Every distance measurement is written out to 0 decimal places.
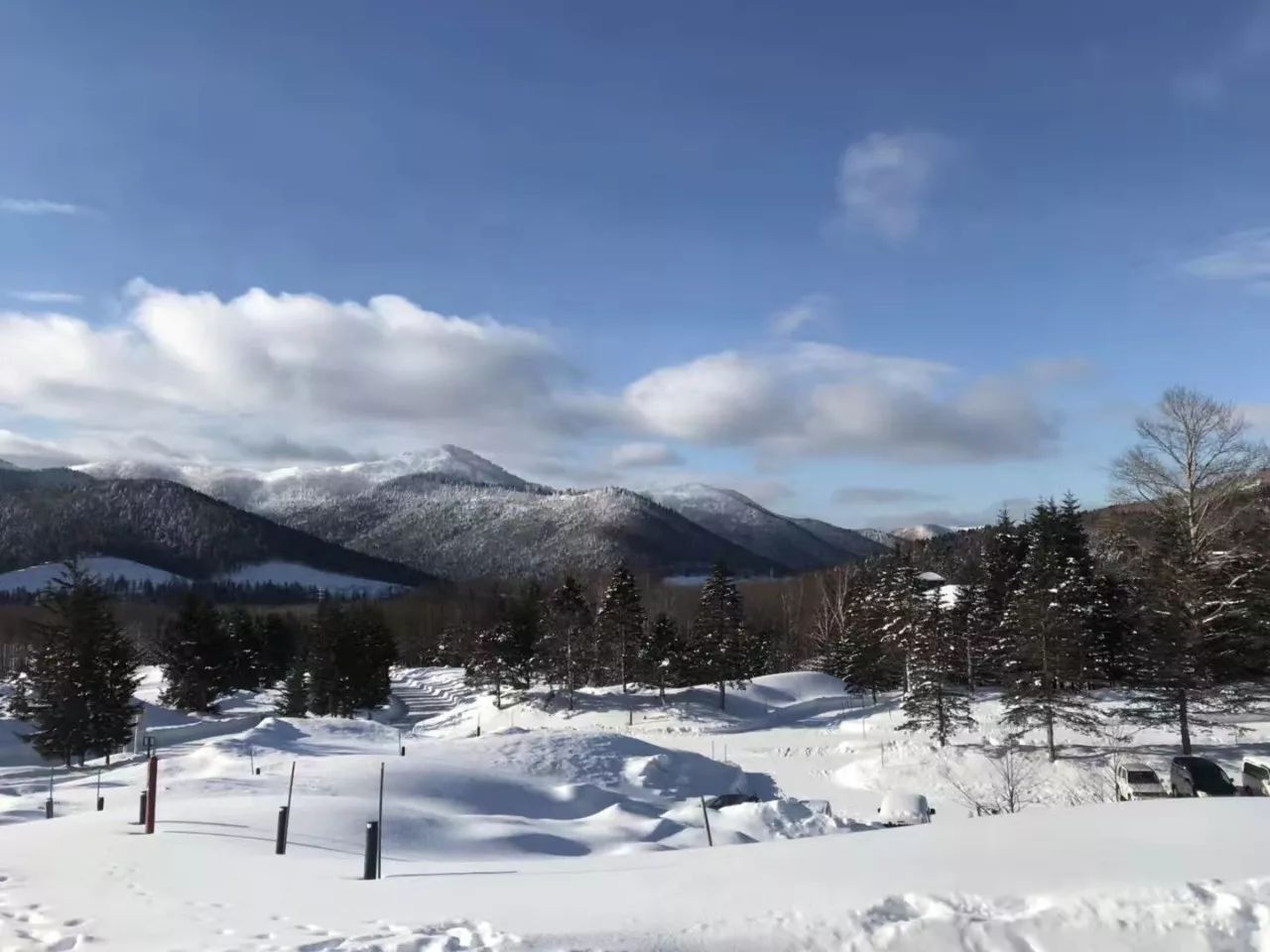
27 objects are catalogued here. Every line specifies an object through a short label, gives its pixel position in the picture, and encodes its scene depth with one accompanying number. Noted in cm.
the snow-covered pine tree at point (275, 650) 8444
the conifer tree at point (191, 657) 5872
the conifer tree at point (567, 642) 6356
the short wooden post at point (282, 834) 1234
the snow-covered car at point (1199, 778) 2573
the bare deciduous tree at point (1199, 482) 3647
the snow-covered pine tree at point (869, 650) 5666
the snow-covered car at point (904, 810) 2456
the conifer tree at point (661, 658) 5828
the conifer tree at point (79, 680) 3753
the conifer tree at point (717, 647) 5772
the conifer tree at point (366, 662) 6028
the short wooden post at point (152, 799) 1366
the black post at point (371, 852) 1058
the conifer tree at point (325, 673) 5903
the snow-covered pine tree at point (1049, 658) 3672
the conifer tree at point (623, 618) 6175
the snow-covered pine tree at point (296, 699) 5850
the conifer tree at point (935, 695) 4091
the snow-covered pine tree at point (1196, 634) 3409
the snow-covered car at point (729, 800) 2450
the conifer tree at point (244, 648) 7525
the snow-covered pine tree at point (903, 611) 5106
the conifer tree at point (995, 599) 5300
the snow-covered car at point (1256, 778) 2331
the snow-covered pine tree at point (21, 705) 4126
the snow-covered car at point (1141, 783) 2594
